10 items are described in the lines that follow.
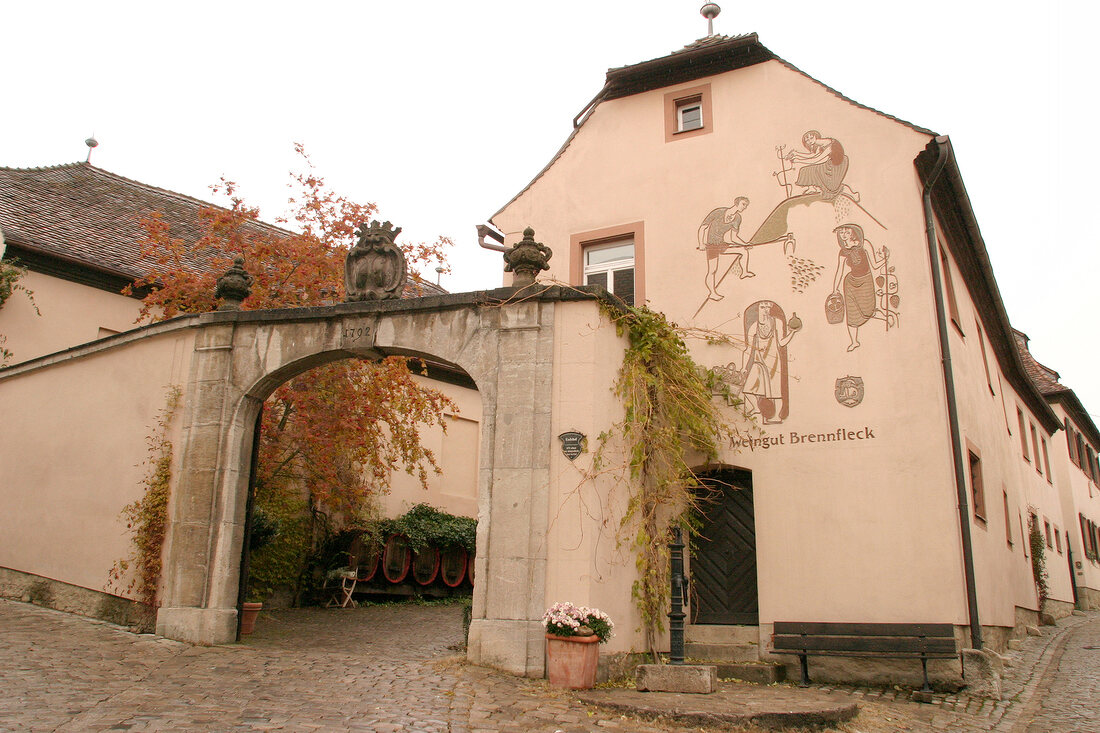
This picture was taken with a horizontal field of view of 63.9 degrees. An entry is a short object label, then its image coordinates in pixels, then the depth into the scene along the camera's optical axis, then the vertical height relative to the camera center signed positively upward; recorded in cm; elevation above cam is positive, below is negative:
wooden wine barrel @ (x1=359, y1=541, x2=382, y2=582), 1642 +22
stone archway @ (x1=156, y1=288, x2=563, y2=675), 854 +150
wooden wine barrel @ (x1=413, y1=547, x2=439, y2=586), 1723 +15
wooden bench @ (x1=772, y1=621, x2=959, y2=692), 907 -59
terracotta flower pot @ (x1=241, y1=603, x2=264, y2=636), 1059 -56
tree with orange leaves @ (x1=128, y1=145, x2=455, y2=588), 1397 +290
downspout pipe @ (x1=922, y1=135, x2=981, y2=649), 969 +212
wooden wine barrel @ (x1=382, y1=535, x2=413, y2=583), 1675 +26
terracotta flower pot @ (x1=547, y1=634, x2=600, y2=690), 779 -73
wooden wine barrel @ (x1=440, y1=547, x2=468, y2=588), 1772 +15
